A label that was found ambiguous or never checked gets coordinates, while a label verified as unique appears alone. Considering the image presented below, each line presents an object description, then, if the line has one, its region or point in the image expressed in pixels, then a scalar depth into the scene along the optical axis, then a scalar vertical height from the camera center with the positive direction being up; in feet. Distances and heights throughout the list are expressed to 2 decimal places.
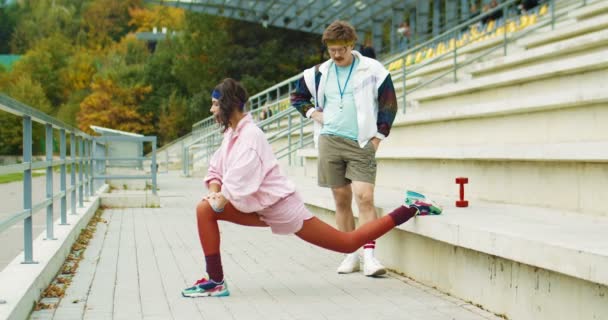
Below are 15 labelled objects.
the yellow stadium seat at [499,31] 61.42 +9.16
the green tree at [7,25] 402.11 +63.16
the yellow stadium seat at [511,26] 63.74 +9.82
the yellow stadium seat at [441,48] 73.64 +9.52
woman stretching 19.04 -0.80
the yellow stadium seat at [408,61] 75.31 +9.00
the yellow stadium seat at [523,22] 59.88 +9.75
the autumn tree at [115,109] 210.18 +13.56
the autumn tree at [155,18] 298.97 +50.61
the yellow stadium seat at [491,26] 65.57 +10.06
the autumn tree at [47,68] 287.69 +31.76
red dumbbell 22.18 -0.98
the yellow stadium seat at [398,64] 77.61 +8.66
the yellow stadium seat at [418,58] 77.91 +9.28
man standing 21.50 +1.12
